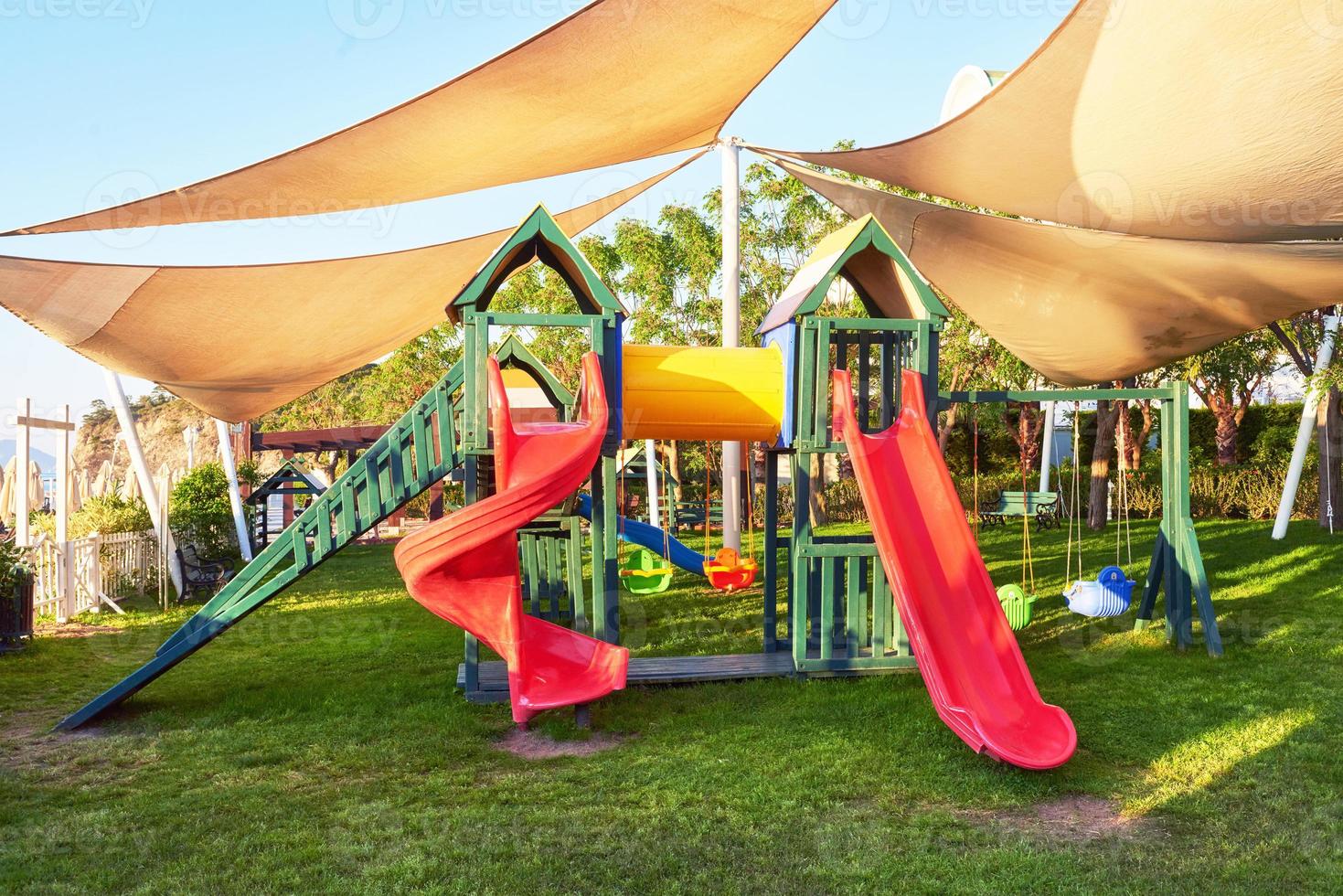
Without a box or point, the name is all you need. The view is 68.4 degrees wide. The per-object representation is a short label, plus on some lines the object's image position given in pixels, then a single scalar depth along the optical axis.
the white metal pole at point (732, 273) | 10.61
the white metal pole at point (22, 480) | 10.36
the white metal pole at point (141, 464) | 11.44
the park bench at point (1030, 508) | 14.19
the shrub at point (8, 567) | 8.59
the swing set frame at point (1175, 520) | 7.79
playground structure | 5.58
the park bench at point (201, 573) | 12.06
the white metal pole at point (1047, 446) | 15.90
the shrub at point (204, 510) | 14.81
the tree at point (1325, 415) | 14.20
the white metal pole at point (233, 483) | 14.57
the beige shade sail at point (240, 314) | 6.98
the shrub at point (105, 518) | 12.57
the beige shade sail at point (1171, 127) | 4.66
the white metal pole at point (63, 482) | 10.58
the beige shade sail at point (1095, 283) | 7.35
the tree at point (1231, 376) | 15.52
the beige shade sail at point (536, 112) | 6.11
